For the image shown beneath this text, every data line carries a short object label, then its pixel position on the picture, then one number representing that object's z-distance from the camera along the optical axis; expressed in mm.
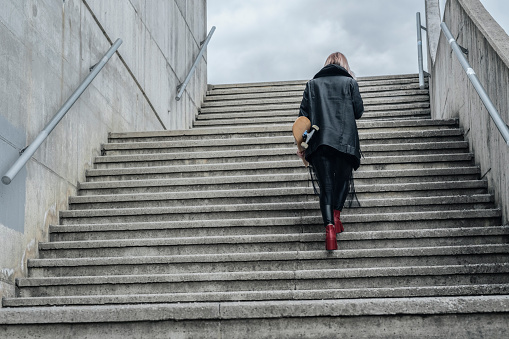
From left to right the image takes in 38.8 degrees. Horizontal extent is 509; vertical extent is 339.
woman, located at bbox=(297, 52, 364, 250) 5309
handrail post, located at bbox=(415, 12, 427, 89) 10455
